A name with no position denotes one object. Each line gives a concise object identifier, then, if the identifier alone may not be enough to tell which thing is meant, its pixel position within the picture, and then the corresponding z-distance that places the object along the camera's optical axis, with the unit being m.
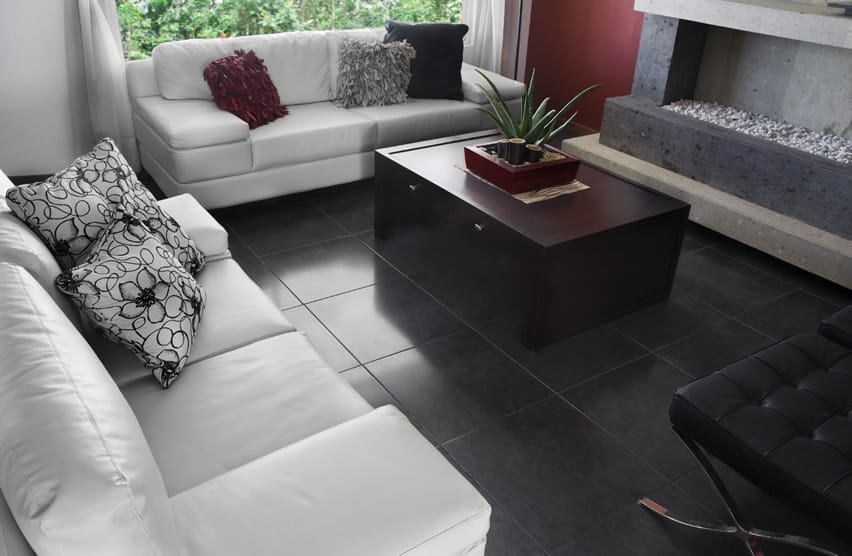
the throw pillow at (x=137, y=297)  1.83
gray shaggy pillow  4.27
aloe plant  3.12
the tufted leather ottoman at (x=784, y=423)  1.66
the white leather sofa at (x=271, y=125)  3.62
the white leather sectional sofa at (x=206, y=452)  1.04
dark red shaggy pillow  3.81
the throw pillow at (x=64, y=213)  1.94
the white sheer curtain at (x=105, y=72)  4.00
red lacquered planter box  3.03
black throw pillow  4.41
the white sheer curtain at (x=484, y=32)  5.39
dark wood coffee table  2.71
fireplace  3.39
